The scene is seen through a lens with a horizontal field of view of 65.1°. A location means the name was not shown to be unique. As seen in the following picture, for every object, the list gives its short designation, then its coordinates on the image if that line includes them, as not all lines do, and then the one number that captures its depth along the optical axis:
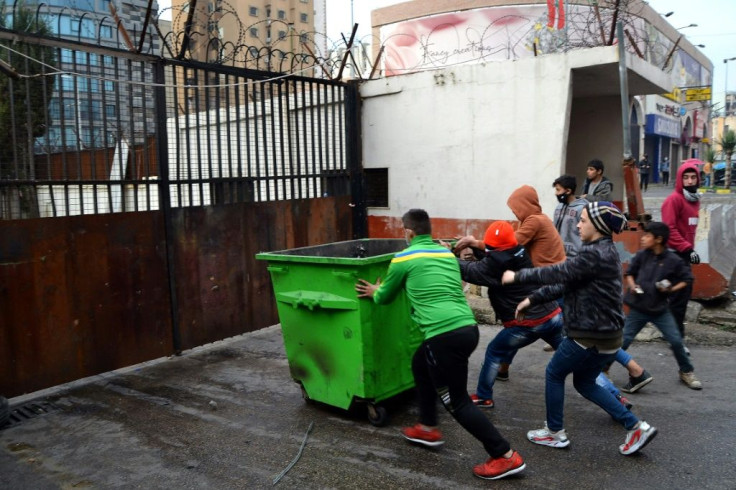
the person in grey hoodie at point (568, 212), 5.52
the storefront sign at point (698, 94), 25.64
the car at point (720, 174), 26.86
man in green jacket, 3.43
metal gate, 4.95
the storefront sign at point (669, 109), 29.95
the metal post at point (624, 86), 6.50
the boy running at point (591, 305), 3.51
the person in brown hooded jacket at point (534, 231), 4.64
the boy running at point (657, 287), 4.71
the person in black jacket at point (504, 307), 3.99
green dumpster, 4.11
